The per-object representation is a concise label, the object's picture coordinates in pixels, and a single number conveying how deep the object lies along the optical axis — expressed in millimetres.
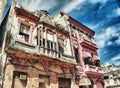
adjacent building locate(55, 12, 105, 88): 16653
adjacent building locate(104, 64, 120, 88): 32281
